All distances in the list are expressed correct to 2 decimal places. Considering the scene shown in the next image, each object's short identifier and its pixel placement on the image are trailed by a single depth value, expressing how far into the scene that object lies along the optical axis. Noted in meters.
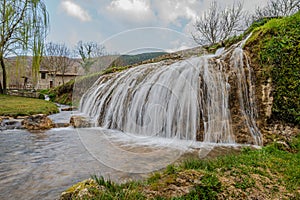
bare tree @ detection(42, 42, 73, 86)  49.59
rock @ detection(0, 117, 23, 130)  6.96
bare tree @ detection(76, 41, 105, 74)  47.38
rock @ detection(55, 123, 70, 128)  7.42
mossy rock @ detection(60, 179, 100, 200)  2.02
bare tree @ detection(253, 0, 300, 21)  21.83
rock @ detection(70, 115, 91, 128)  7.41
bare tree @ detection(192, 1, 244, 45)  25.36
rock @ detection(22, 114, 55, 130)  6.92
